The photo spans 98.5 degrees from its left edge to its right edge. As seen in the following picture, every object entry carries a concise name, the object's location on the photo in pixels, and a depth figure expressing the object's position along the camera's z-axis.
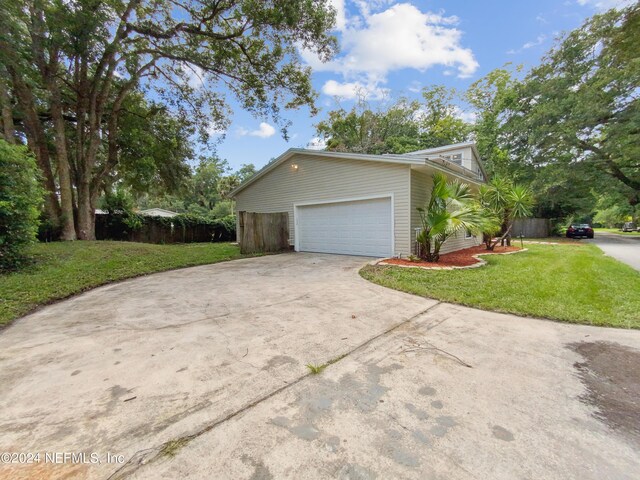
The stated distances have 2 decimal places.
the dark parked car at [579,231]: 17.94
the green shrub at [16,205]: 5.38
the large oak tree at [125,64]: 7.67
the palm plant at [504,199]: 9.34
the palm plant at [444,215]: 6.64
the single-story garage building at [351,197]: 8.02
